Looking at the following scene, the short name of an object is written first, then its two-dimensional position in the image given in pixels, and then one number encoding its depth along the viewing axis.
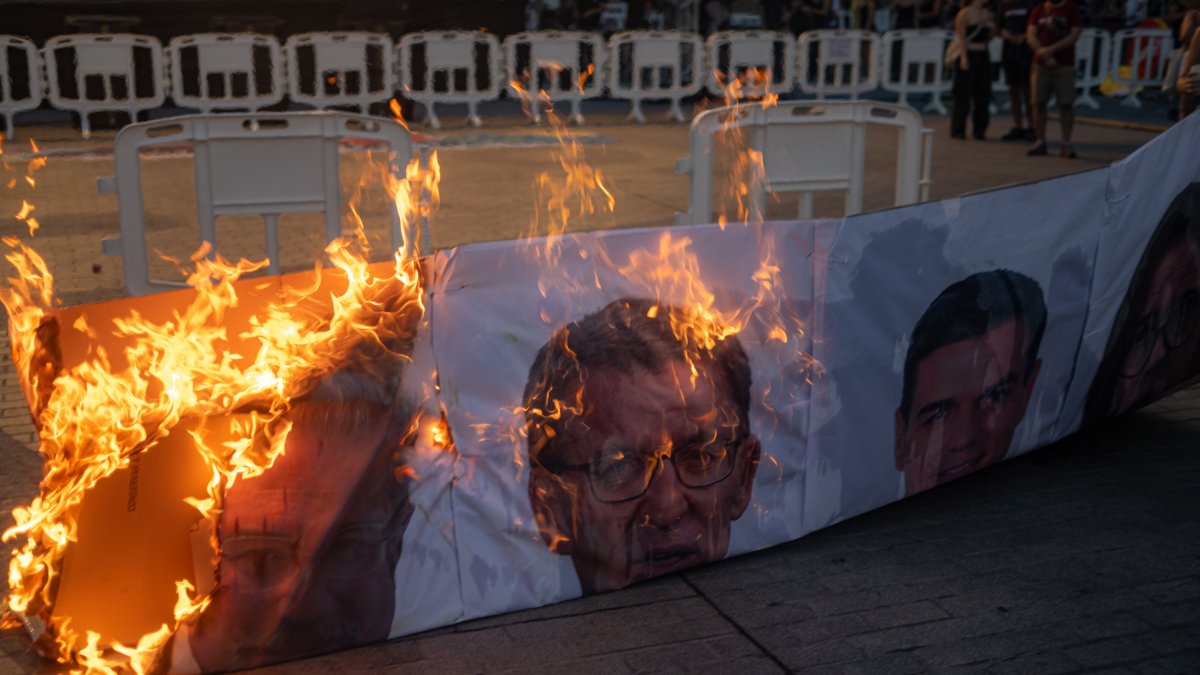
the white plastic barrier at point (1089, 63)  21.56
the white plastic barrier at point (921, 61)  20.20
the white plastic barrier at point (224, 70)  17.23
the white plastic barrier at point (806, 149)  7.36
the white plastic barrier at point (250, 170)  6.99
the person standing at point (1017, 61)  16.09
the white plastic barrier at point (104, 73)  16.89
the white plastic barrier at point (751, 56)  19.59
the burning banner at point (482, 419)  4.01
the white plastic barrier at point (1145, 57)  21.84
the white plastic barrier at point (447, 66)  18.44
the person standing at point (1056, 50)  14.30
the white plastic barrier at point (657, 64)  19.31
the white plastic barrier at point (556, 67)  18.92
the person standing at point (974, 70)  16.17
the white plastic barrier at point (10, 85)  16.77
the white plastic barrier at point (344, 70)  17.86
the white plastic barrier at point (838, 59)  19.97
